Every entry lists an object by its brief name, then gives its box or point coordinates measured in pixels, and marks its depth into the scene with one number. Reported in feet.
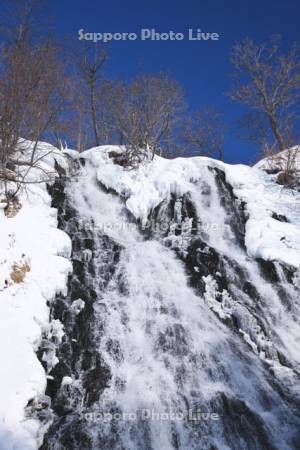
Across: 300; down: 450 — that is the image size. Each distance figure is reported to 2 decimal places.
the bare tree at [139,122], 45.34
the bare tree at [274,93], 57.21
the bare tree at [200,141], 71.38
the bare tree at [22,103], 30.35
